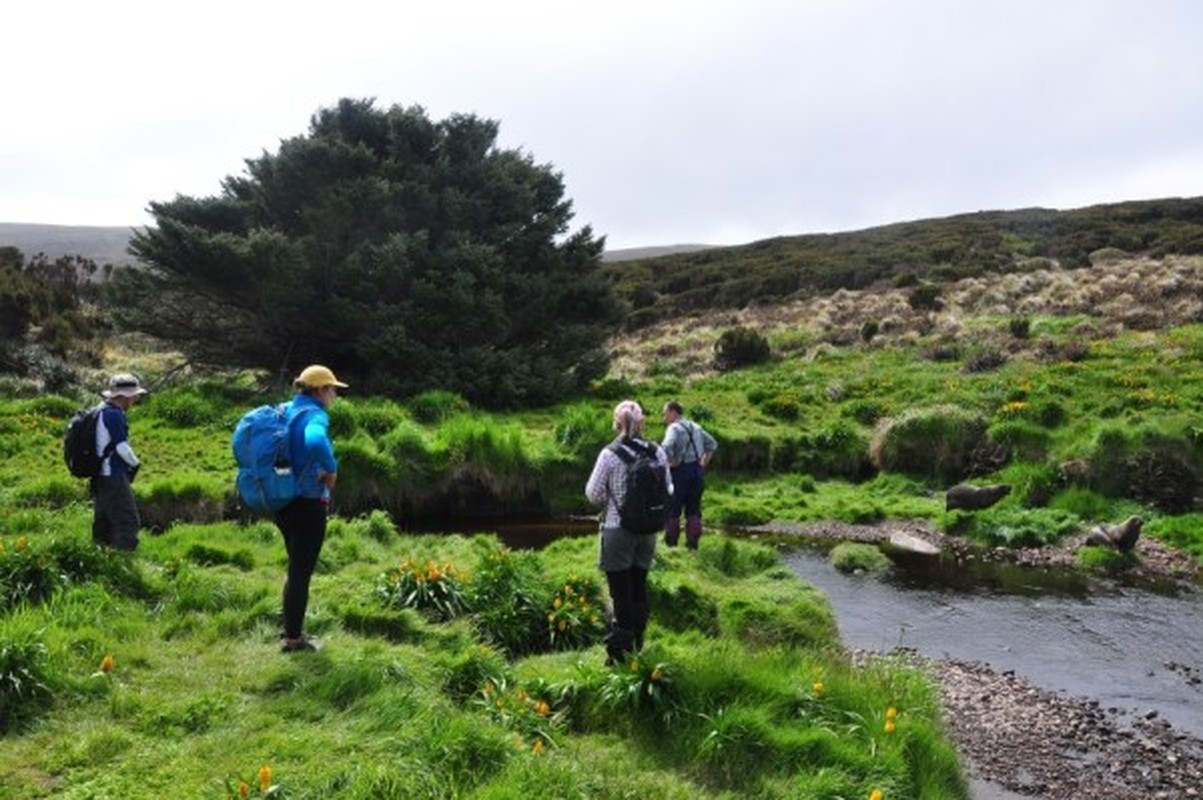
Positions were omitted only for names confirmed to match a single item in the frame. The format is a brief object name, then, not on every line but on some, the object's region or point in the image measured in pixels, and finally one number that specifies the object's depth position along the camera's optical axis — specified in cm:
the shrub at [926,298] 3838
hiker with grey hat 906
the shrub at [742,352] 3259
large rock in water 1623
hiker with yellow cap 696
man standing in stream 1251
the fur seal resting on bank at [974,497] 1820
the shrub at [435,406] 2053
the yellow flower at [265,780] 495
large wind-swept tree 2236
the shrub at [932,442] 2069
